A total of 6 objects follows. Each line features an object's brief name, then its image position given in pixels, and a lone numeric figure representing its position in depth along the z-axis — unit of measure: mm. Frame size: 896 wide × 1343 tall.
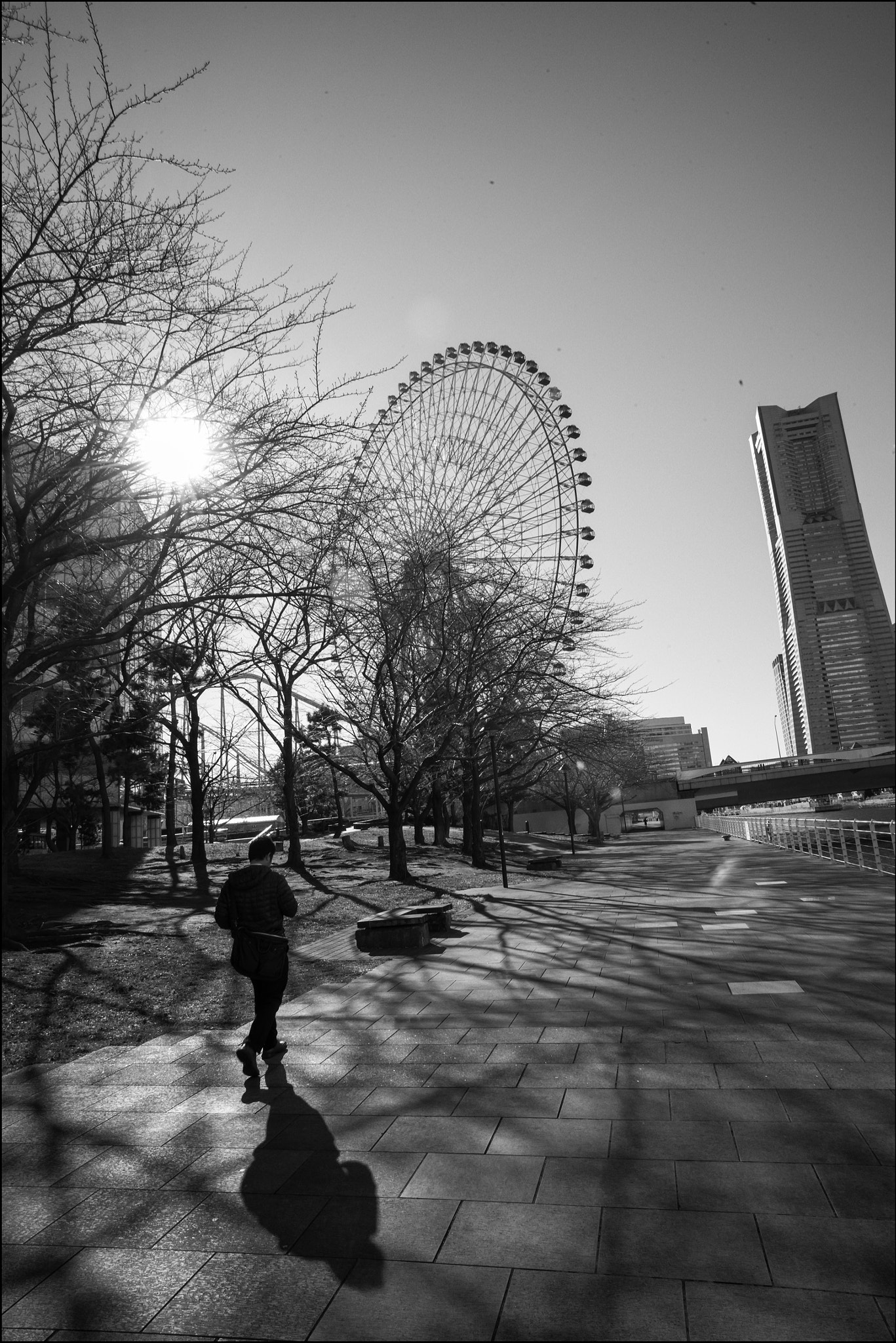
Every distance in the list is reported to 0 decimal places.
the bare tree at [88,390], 6234
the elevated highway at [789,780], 81500
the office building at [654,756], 47062
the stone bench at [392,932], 11867
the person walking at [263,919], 6293
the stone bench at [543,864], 28562
